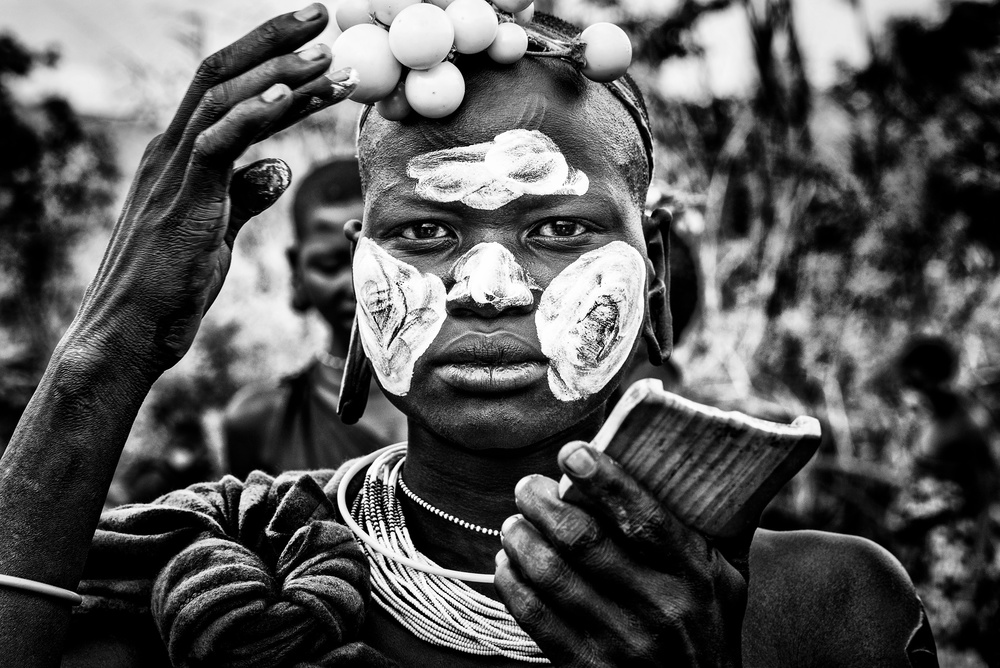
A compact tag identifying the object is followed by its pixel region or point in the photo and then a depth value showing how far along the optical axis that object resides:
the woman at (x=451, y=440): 1.69
